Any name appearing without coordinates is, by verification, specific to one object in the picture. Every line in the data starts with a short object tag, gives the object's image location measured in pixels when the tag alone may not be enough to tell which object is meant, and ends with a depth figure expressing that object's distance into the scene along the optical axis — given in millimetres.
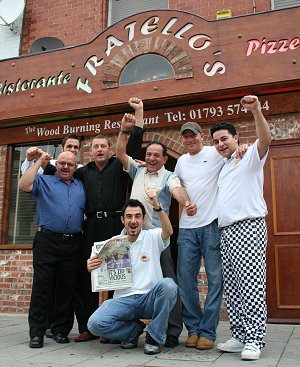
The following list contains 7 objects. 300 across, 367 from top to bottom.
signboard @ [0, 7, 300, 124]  5172
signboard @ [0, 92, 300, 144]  5301
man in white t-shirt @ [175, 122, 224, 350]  3557
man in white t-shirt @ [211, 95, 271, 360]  3234
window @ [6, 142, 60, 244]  6562
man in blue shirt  3865
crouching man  3400
